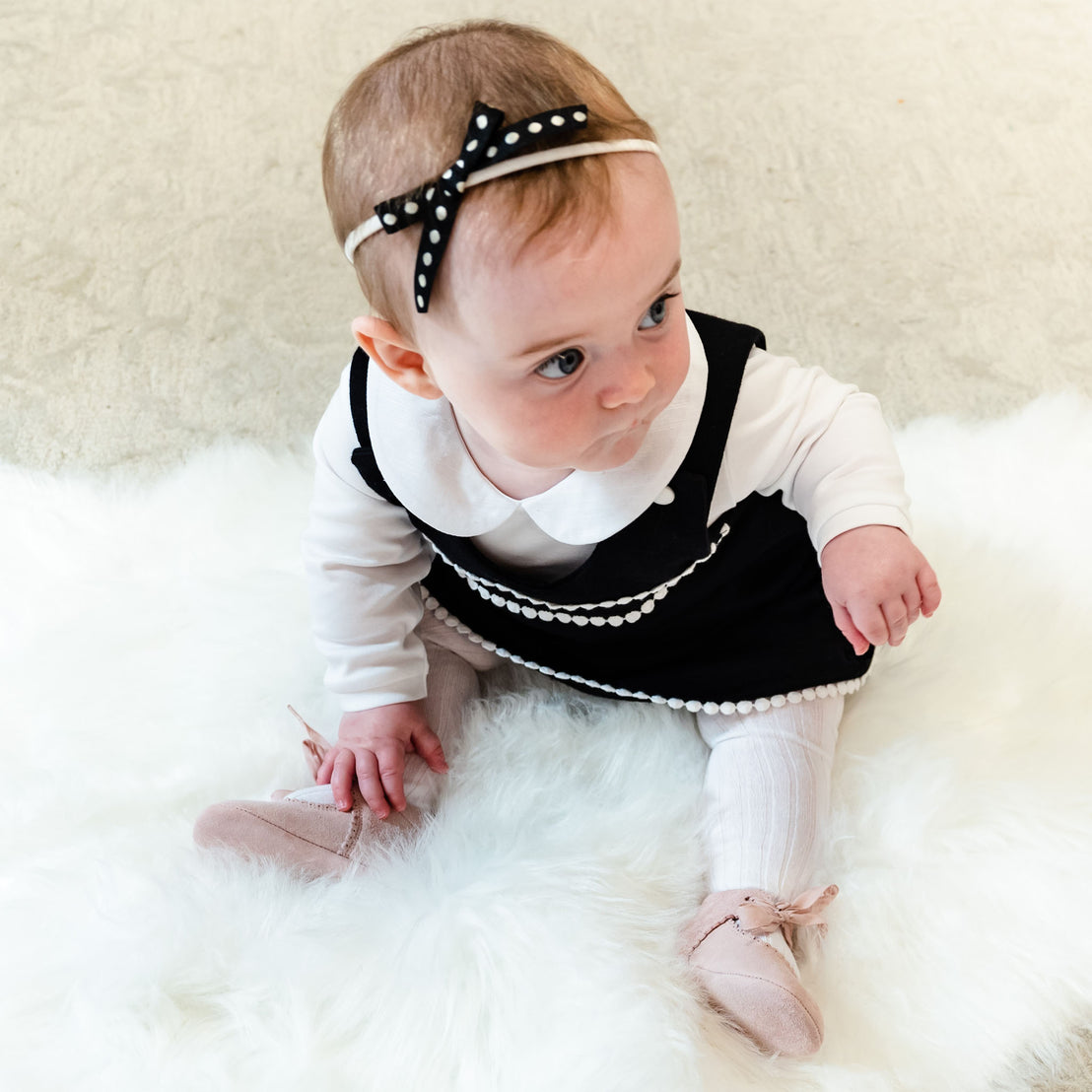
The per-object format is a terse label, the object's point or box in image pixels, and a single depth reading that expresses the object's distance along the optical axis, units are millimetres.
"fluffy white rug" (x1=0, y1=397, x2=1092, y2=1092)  669
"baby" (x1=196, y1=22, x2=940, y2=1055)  543
